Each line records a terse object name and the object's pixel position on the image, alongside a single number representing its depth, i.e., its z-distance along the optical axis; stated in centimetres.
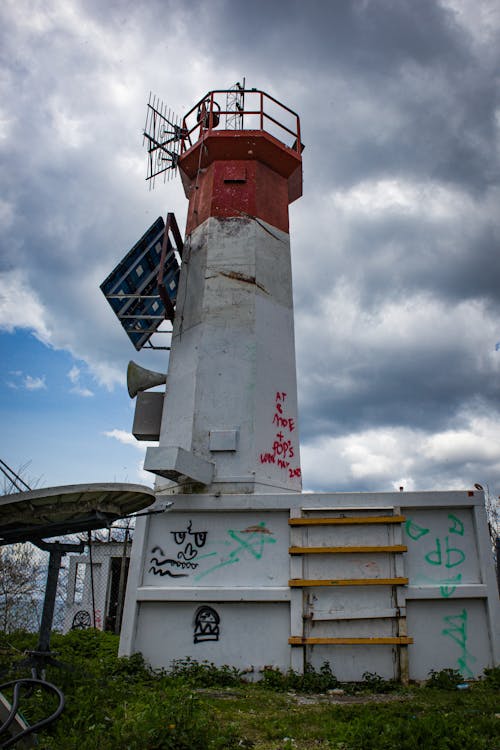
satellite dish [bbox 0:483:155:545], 679
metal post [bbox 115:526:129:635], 1391
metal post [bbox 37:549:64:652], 736
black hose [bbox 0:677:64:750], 451
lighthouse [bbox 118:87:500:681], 916
